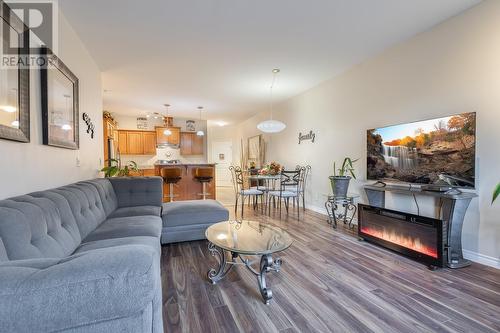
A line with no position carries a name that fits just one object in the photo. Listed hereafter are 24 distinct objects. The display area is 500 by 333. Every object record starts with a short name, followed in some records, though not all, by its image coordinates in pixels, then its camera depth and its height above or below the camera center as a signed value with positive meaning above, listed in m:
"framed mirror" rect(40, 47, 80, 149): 2.03 +0.58
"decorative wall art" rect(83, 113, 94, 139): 3.18 +0.56
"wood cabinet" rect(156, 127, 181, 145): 8.01 +0.91
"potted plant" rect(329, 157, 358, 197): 3.79 -0.31
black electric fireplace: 2.40 -0.82
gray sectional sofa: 0.72 -0.41
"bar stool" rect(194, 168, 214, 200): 5.67 -0.30
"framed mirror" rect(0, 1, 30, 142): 1.49 +0.57
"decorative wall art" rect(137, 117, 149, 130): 7.96 +1.35
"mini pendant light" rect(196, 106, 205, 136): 8.02 +1.02
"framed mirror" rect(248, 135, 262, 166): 7.75 +0.48
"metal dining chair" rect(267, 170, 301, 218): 4.67 -0.60
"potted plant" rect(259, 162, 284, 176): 5.37 -0.17
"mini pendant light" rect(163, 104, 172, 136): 7.70 +1.01
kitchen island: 5.84 -0.59
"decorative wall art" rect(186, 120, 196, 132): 8.52 +1.34
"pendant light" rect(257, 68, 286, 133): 4.58 +0.73
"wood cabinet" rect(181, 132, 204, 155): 8.40 +0.69
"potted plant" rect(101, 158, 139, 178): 3.64 -0.15
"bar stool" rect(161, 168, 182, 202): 5.32 -0.28
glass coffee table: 1.86 -0.69
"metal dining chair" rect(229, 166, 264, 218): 4.83 -0.61
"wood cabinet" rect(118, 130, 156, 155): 7.71 +0.68
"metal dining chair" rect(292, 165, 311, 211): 5.26 -0.38
